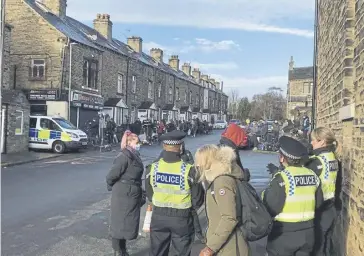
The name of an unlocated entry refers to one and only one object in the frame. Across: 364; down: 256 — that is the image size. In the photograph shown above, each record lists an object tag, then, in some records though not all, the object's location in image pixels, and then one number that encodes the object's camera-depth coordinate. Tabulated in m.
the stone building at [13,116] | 21.39
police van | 23.28
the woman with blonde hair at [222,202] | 3.39
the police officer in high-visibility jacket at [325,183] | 4.78
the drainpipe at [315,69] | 10.69
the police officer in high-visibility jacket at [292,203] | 3.84
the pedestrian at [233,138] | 4.61
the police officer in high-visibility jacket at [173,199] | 4.56
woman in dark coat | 5.46
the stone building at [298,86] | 62.38
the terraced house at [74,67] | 27.64
